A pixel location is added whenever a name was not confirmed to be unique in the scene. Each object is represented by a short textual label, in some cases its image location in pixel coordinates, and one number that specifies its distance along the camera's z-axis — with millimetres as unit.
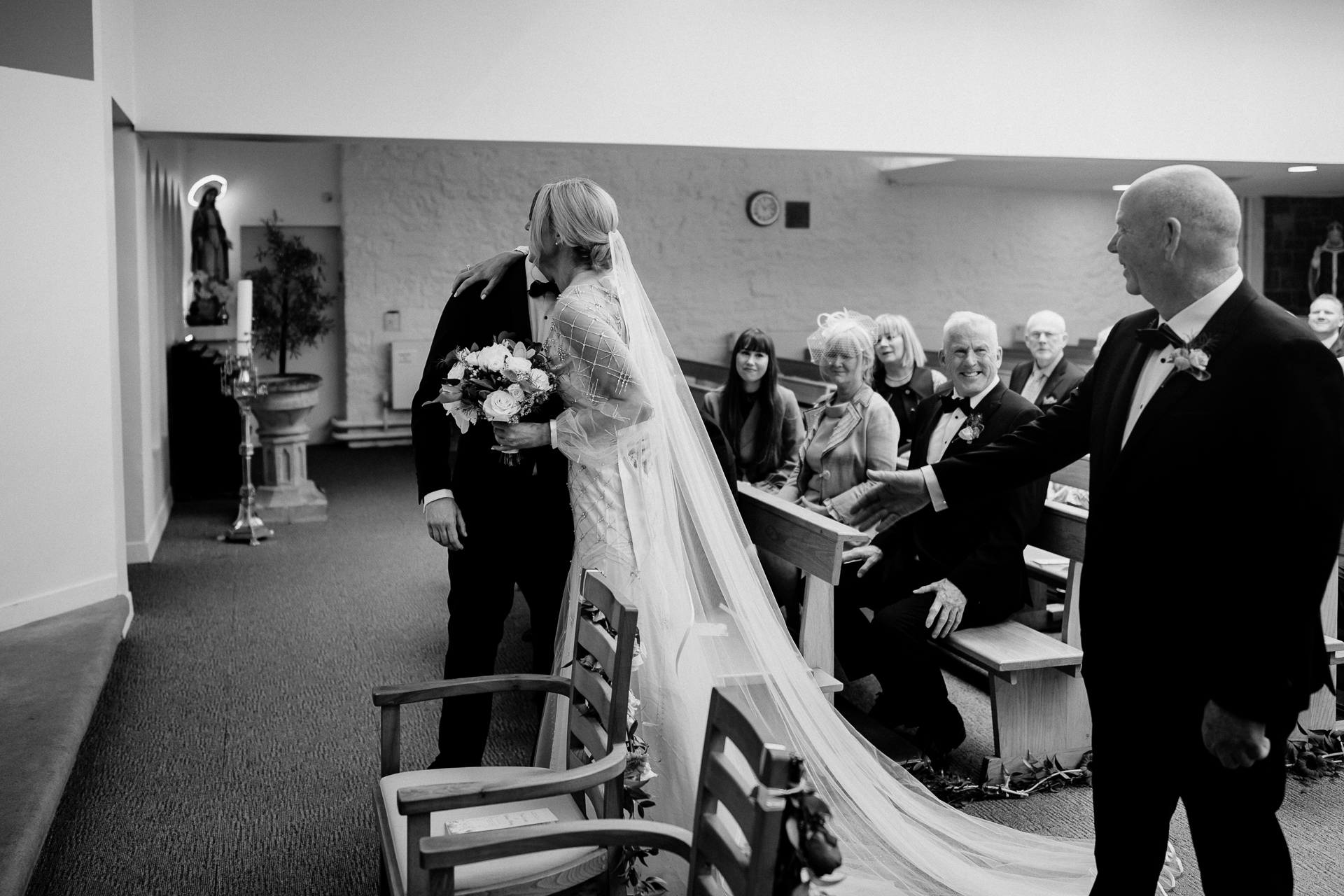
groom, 2961
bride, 2641
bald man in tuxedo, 1801
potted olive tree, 10430
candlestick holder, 6590
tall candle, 6586
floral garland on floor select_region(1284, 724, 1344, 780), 3465
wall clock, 11781
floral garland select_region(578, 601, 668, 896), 2125
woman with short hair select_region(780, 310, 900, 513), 4352
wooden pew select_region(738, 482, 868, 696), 3279
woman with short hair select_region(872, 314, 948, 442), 5391
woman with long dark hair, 5195
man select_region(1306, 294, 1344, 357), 7120
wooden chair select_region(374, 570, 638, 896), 1854
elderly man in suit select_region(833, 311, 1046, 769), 3475
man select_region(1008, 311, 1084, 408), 5824
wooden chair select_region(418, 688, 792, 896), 1623
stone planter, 7383
